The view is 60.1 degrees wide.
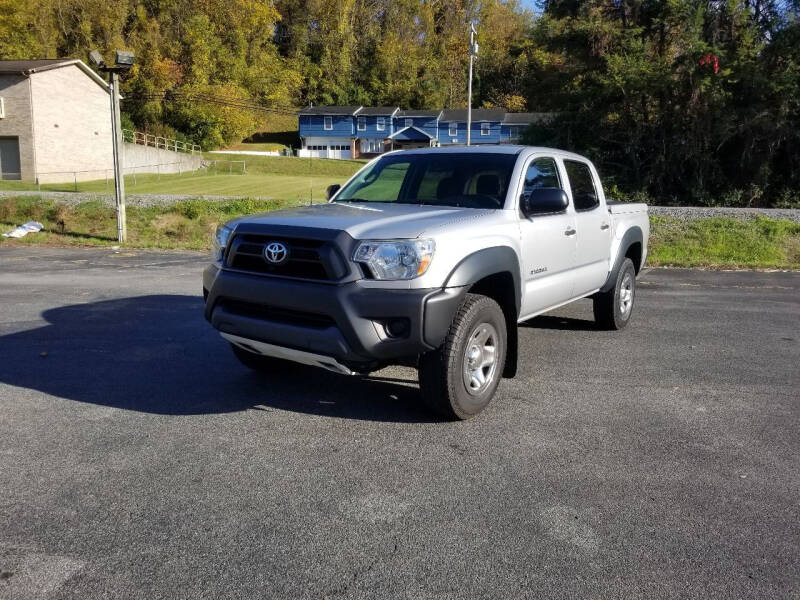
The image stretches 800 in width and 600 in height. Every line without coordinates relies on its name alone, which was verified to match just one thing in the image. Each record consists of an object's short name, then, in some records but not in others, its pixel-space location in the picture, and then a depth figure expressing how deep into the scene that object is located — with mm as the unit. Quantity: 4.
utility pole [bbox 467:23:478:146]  26933
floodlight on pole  14866
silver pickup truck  4133
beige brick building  37312
